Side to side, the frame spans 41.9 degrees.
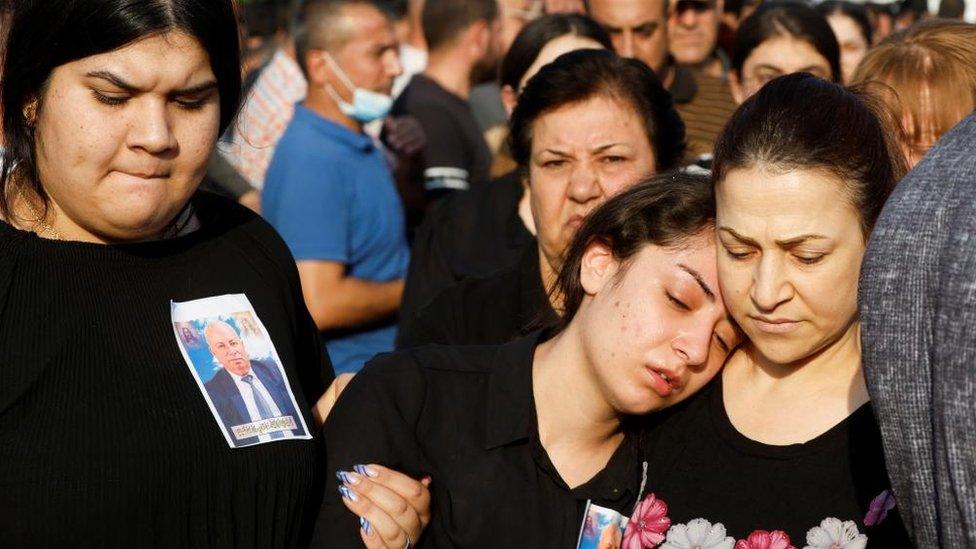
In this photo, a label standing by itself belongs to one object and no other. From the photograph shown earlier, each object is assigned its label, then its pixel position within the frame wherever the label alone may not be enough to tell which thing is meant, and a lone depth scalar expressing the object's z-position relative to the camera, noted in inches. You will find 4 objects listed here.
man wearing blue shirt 213.6
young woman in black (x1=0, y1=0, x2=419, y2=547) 94.9
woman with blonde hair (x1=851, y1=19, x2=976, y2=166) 133.3
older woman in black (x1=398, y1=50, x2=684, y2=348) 151.6
